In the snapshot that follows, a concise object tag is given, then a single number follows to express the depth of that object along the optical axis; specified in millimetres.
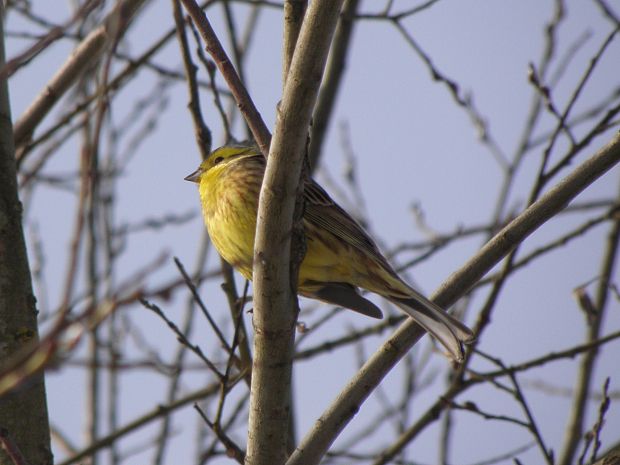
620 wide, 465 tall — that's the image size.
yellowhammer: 8195
